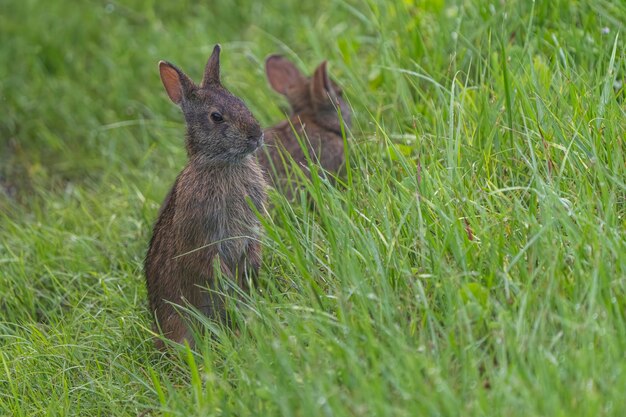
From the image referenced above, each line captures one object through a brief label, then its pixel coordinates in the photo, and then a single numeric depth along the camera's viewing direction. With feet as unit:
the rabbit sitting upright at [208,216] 31.65
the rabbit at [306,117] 40.16
